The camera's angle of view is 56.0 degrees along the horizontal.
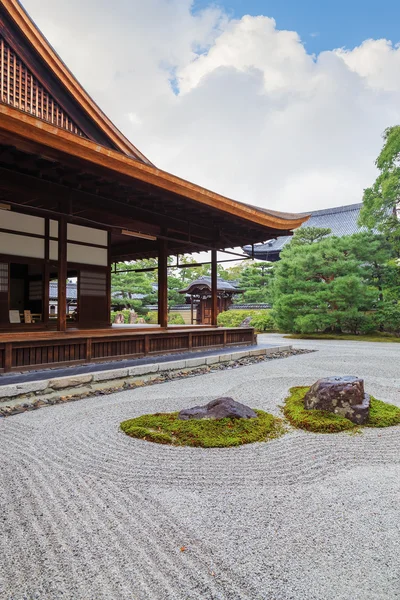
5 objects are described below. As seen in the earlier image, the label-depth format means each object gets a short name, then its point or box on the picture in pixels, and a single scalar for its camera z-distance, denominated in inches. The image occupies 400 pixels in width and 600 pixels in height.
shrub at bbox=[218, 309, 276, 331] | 846.5
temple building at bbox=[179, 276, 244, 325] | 919.0
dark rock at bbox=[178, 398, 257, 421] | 161.2
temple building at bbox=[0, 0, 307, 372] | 228.1
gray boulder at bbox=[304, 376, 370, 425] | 162.6
